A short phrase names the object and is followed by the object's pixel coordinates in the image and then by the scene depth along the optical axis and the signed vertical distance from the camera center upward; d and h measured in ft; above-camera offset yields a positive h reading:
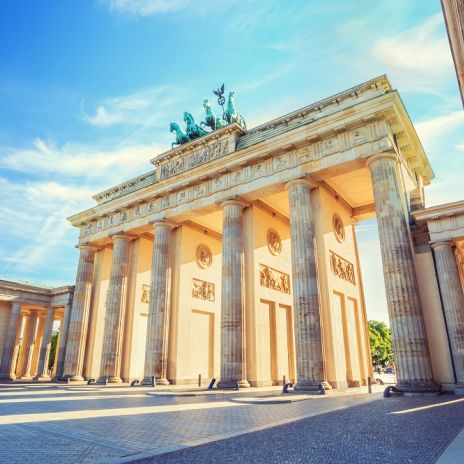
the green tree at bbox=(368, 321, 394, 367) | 228.43 +9.41
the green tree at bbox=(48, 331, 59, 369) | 220.64 +5.51
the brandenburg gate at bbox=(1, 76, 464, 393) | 55.47 +19.43
